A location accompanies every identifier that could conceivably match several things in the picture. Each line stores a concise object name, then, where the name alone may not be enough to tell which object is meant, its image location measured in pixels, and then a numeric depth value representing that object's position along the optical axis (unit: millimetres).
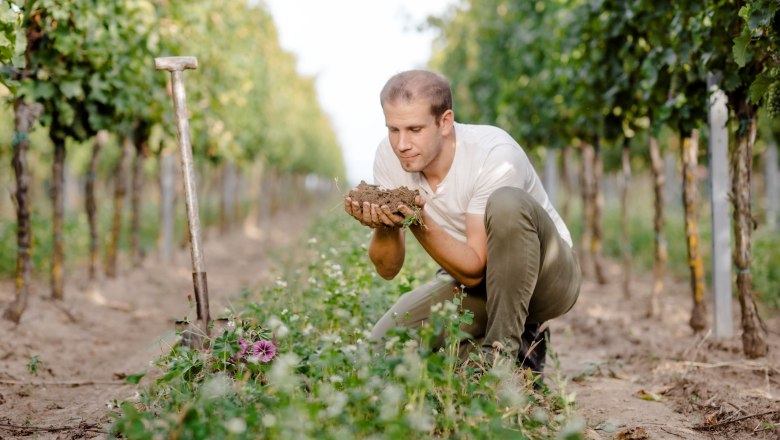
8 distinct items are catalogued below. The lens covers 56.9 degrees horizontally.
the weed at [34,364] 3534
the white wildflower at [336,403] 2164
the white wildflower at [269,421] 2084
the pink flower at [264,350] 3022
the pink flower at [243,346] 3051
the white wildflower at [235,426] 1939
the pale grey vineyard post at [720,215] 4969
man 3213
